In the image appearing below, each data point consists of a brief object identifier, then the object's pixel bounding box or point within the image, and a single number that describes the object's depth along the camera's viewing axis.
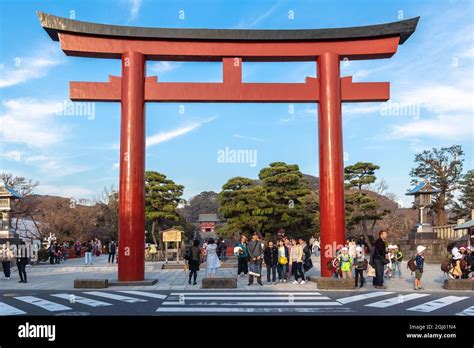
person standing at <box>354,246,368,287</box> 13.98
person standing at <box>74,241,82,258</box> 37.53
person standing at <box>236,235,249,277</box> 17.95
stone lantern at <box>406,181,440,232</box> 29.44
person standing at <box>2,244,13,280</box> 17.45
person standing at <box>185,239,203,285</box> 14.98
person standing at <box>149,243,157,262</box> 32.81
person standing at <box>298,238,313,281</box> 16.06
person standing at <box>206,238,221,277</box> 15.17
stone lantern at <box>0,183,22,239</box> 26.00
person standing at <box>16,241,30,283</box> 16.48
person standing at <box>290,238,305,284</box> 15.49
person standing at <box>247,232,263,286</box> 15.05
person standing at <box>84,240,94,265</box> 27.41
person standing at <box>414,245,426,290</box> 13.73
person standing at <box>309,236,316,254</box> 38.97
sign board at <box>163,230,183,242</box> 27.30
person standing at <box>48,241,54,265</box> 28.91
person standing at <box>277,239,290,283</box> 15.66
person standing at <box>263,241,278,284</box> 15.88
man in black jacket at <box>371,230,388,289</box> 13.90
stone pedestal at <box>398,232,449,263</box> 27.66
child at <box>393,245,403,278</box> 18.19
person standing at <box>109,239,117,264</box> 28.56
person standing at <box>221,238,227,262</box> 31.37
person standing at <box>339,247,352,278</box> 14.31
